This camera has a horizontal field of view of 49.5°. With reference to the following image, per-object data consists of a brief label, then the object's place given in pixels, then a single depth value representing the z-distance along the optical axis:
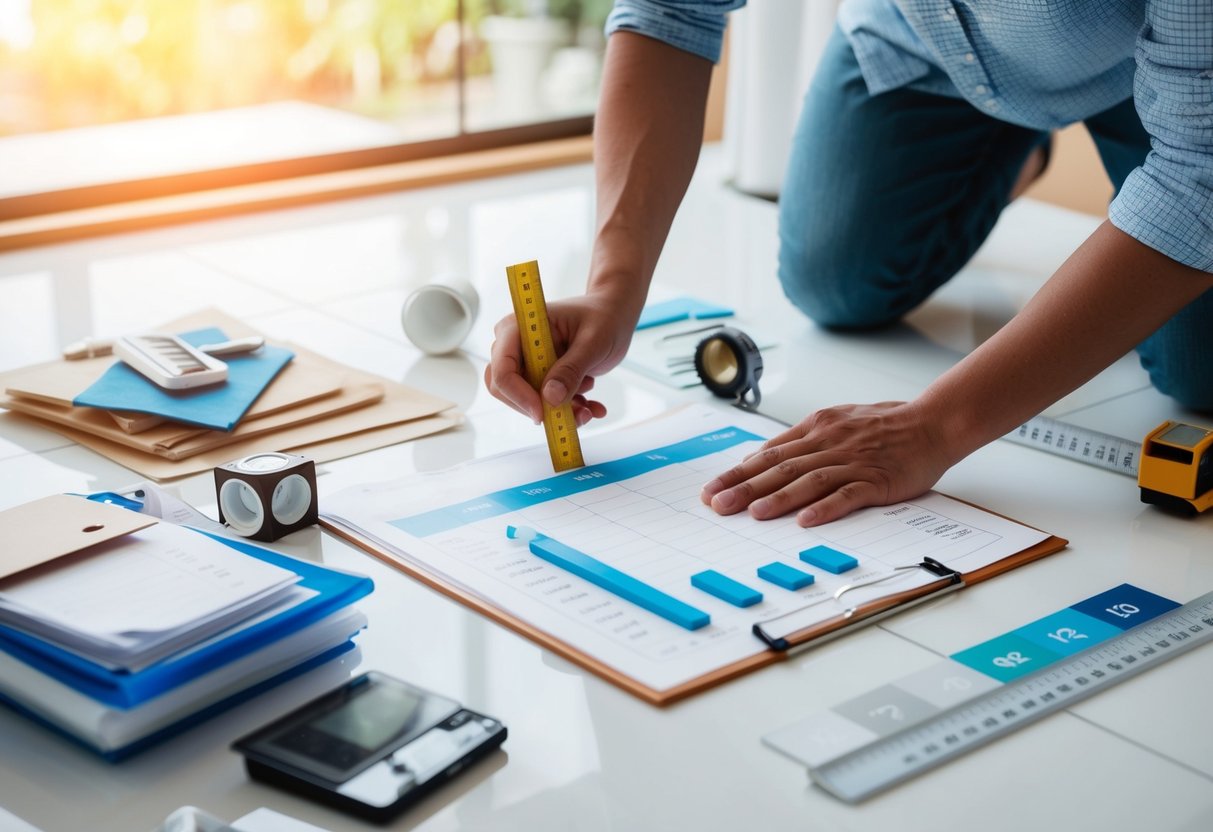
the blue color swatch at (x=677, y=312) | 1.93
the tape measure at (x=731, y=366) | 1.57
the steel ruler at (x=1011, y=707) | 0.89
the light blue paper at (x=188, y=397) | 1.43
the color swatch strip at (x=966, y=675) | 0.94
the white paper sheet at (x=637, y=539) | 1.05
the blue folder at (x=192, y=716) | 0.91
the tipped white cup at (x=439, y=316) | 1.74
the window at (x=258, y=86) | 2.93
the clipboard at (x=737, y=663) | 0.99
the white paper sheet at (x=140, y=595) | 0.89
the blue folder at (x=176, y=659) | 0.88
